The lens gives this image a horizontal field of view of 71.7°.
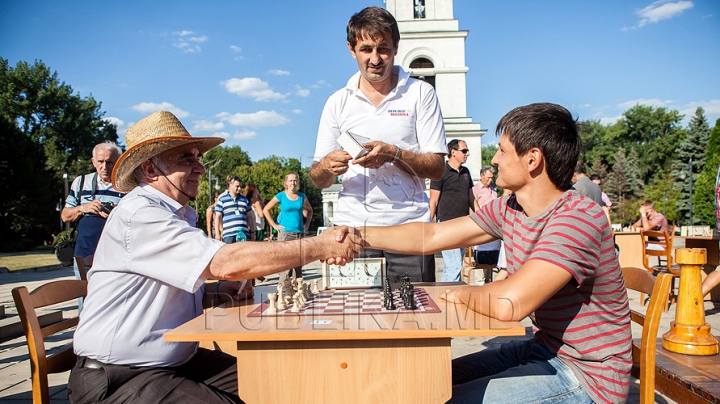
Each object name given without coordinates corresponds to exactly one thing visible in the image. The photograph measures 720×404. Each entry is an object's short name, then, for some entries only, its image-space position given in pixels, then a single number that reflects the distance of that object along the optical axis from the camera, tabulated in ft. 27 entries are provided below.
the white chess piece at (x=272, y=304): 6.81
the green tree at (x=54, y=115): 149.28
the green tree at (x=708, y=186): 104.53
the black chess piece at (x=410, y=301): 6.79
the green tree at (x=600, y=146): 218.52
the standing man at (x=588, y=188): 25.41
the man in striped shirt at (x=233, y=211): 29.14
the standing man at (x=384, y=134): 9.52
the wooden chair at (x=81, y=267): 11.00
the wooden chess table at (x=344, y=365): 5.62
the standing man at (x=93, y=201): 16.06
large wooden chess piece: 11.41
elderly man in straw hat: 6.40
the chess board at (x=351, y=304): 6.67
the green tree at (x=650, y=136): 200.23
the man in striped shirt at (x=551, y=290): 5.91
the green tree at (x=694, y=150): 144.23
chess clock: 8.48
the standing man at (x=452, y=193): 23.06
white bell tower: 91.04
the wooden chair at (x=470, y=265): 23.84
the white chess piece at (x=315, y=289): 8.33
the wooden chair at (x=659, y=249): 23.02
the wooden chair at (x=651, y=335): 6.81
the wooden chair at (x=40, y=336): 6.79
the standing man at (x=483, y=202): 23.85
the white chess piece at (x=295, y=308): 6.80
